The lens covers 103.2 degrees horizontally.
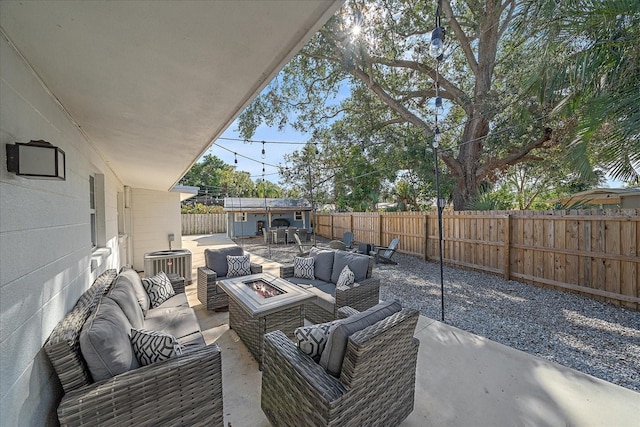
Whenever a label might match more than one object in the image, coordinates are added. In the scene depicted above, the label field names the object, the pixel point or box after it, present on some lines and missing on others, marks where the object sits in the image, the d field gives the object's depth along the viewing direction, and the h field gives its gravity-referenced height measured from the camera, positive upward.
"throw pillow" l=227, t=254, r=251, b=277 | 4.67 -1.04
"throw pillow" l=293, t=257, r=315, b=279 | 4.62 -1.07
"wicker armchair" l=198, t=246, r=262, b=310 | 4.25 -1.16
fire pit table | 2.92 -1.17
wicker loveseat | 3.62 -1.22
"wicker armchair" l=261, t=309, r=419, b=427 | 1.59 -1.20
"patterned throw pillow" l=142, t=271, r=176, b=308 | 3.45 -1.10
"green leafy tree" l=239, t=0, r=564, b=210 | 6.66 +4.12
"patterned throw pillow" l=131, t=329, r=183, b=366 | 1.89 -1.03
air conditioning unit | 5.09 -1.09
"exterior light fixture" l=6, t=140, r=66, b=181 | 1.28 +0.28
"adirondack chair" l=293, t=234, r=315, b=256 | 11.20 -1.69
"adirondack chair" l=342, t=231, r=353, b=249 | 10.49 -1.23
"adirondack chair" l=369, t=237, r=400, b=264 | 8.09 -1.45
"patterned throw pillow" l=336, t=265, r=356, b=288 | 3.80 -1.05
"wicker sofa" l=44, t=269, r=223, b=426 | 1.51 -1.11
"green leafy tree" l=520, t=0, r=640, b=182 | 2.81 +1.76
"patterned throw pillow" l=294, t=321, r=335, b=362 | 1.93 -1.00
